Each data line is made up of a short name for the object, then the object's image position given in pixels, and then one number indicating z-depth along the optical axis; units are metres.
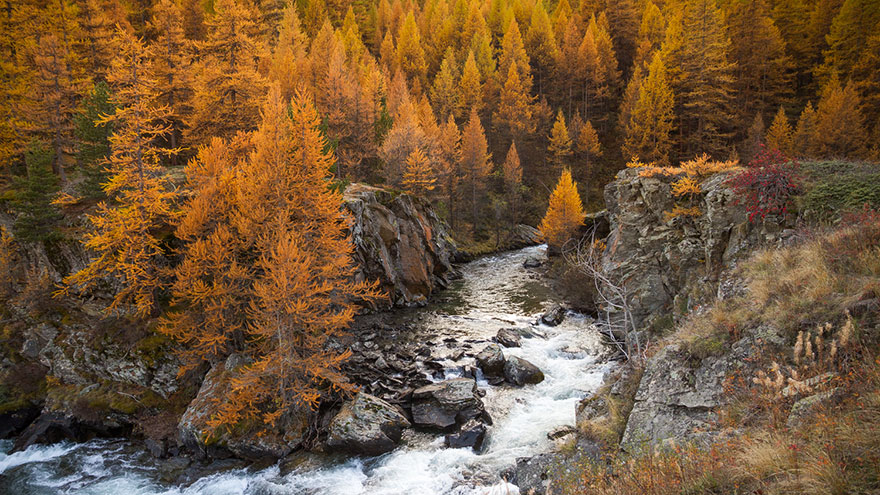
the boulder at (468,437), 14.84
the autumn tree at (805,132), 33.19
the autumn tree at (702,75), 39.81
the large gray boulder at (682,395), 8.21
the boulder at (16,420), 18.81
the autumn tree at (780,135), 34.78
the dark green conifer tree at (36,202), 22.36
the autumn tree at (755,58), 43.75
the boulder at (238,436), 15.29
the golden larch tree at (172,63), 30.02
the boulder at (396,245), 29.31
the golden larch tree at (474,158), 49.16
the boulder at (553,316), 25.73
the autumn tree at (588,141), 50.94
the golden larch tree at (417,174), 39.53
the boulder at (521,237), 49.31
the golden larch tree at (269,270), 15.44
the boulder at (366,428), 14.94
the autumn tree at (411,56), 62.66
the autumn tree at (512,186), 49.84
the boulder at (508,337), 22.61
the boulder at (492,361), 19.70
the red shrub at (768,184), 13.02
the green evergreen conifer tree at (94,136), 22.81
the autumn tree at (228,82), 27.23
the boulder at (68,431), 17.77
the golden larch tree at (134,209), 17.86
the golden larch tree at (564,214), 37.44
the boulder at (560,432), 13.99
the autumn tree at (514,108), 54.92
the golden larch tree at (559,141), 51.22
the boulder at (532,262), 39.58
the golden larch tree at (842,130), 31.31
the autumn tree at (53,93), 29.27
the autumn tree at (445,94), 56.38
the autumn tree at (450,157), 47.78
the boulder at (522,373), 18.80
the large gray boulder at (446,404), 16.27
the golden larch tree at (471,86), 56.44
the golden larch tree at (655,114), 41.81
